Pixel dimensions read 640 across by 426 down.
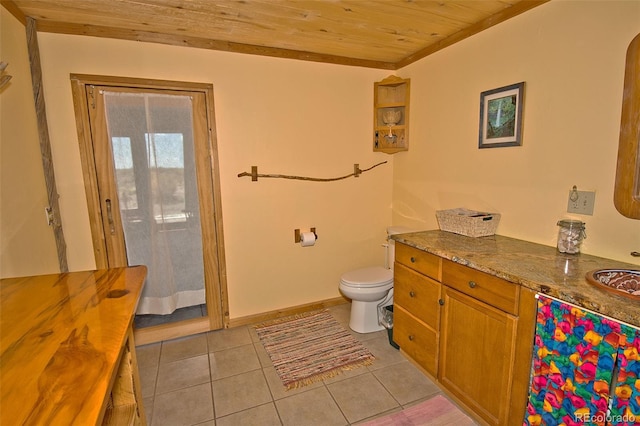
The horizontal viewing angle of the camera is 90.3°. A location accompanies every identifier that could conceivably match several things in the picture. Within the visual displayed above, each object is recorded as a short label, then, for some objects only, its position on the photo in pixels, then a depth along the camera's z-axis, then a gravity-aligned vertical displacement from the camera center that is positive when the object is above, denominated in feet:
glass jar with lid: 5.59 -1.26
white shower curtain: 7.72 -0.48
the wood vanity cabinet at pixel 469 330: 4.85 -2.96
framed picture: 6.65 +1.06
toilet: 8.50 -3.31
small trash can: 8.43 -4.14
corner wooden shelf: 9.75 +1.63
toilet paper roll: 9.52 -2.07
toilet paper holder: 9.69 -2.02
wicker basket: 7.00 -1.27
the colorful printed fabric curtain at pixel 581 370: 3.61 -2.55
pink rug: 5.82 -4.63
